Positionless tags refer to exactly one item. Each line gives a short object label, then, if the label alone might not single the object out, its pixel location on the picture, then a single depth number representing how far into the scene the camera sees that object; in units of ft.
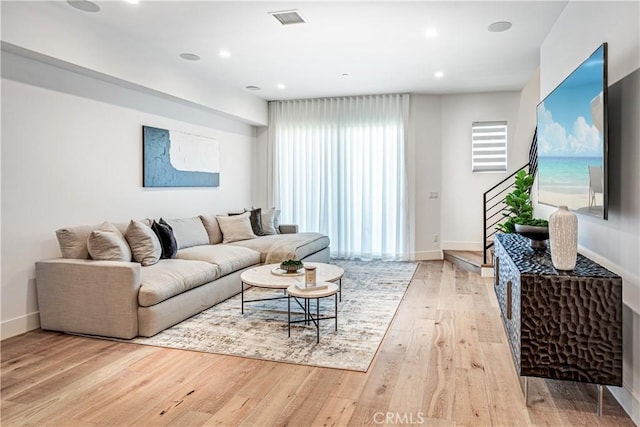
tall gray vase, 7.93
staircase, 19.12
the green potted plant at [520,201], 15.88
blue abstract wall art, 16.69
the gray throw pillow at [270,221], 21.34
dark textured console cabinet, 7.36
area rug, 10.29
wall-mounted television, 7.90
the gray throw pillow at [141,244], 13.46
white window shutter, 23.22
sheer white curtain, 23.25
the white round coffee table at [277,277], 12.11
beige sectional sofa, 11.35
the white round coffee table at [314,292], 11.15
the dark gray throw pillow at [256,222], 21.04
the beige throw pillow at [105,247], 12.17
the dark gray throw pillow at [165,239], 14.92
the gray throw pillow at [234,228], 19.38
